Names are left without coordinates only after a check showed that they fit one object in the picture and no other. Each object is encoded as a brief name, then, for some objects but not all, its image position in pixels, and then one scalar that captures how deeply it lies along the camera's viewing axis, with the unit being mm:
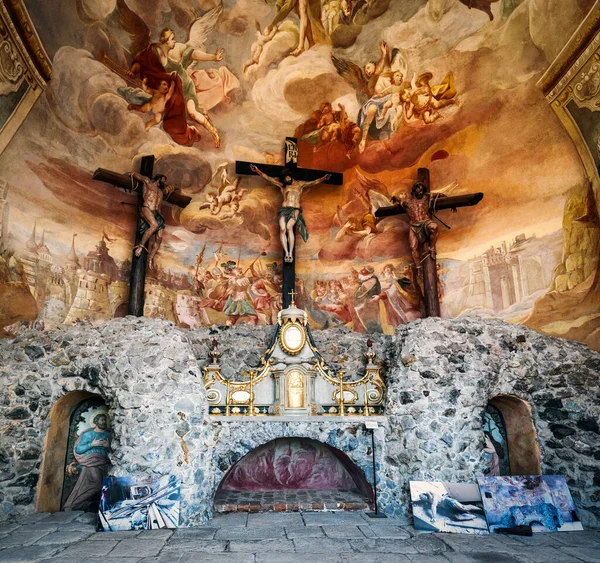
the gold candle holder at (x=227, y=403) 9188
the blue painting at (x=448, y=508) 7578
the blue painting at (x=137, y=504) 7582
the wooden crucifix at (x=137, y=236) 10852
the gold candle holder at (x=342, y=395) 9414
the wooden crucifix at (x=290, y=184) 12125
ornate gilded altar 9422
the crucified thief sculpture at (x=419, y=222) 11531
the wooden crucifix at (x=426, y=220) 11320
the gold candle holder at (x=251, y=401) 9289
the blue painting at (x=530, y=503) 7605
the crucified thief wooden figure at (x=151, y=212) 11383
